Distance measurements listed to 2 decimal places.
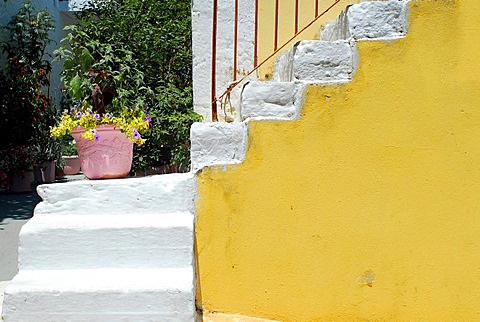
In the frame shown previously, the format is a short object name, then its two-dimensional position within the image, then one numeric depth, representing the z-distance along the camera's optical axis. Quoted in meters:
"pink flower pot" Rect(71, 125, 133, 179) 3.07
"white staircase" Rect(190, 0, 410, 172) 2.71
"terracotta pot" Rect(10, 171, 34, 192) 9.11
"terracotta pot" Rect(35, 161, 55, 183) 9.79
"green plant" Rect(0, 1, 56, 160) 9.27
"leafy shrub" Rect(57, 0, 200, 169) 3.56
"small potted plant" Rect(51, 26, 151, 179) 3.08
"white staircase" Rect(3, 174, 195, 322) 2.56
